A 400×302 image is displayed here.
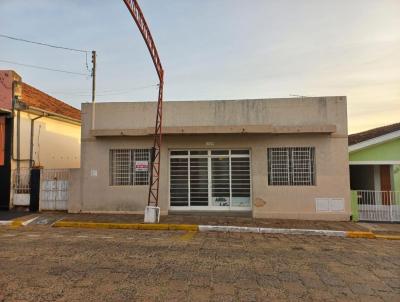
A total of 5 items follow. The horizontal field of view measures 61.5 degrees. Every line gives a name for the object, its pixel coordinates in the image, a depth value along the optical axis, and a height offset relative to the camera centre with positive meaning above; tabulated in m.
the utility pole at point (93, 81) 13.44 +4.18
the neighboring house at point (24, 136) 13.73 +1.93
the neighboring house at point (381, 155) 12.85 +0.81
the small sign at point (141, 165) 13.21 +0.49
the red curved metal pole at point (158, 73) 8.97 +3.59
